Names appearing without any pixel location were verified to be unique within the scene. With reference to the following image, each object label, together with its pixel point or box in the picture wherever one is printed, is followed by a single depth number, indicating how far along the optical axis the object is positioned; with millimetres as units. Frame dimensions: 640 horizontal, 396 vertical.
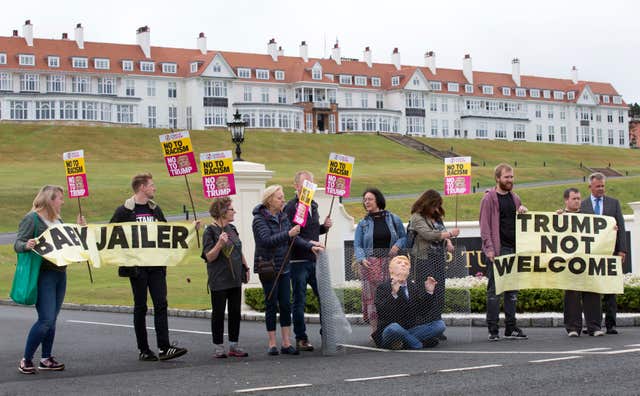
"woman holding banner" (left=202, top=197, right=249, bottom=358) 11516
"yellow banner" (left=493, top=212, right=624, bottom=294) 12914
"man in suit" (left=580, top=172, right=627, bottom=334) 13258
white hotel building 105875
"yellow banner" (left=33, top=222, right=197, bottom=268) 11453
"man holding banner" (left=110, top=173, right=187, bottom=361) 11203
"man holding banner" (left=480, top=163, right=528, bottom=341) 12555
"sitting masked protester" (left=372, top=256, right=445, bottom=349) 11859
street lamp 28703
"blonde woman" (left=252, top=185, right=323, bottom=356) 11641
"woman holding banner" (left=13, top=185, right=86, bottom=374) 10289
